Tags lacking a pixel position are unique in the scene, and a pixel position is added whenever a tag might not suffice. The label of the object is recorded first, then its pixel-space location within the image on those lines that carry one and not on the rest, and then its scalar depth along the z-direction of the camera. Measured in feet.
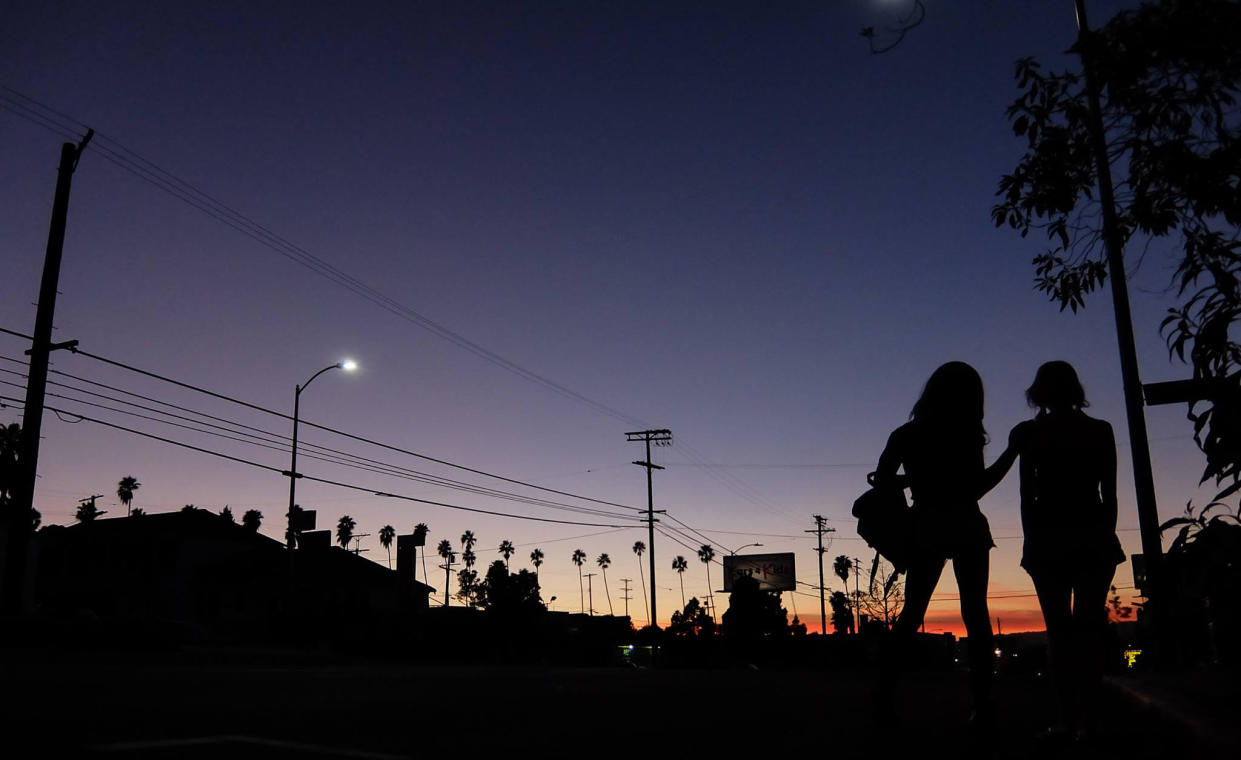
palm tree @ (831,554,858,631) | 540.93
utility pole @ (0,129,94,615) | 67.72
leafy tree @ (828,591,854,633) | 452.76
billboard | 338.13
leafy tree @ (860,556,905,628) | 306.76
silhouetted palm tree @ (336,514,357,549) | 462.19
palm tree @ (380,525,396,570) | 536.42
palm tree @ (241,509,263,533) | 430.20
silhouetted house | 203.10
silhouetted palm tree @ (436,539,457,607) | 540.60
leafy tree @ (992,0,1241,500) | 16.66
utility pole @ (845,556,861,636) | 364.54
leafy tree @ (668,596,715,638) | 357.04
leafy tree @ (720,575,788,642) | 248.11
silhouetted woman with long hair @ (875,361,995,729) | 16.03
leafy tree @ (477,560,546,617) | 240.12
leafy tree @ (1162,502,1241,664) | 12.39
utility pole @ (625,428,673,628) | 201.46
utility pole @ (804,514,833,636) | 333.01
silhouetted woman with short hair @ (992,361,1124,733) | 15.07
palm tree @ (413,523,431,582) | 199.41
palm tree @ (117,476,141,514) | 416.05
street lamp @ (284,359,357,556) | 127.48
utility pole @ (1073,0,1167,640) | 34.61
